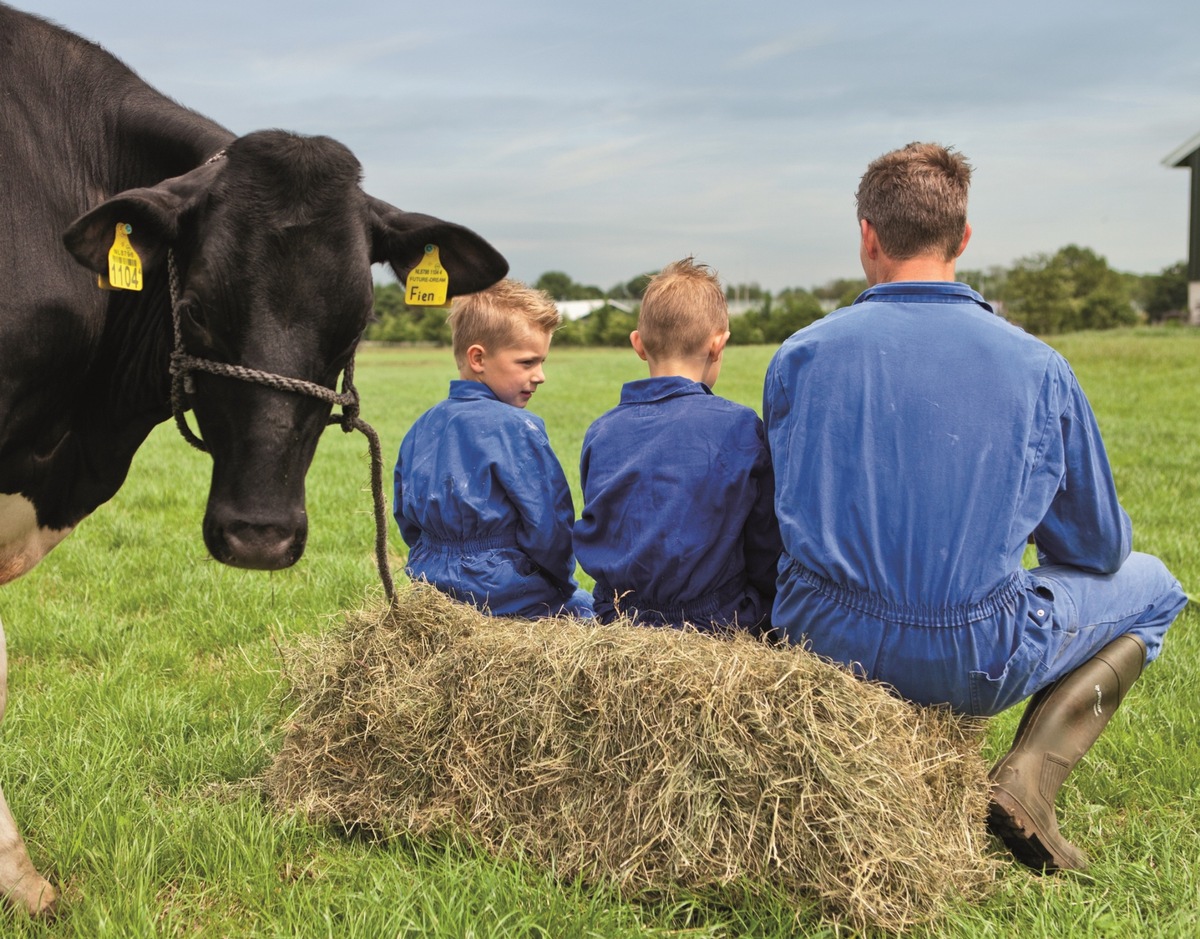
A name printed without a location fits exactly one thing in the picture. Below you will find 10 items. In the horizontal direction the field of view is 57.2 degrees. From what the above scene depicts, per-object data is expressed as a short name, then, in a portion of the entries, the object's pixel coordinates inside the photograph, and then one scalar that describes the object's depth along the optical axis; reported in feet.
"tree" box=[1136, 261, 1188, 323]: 312.09
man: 10.59
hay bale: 9.79
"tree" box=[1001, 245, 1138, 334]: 280.10
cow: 10.21
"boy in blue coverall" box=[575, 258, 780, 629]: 11.99
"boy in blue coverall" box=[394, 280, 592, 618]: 13.46
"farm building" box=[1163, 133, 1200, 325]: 189.47
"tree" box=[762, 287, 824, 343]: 216.74
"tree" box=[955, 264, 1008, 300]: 326.46
